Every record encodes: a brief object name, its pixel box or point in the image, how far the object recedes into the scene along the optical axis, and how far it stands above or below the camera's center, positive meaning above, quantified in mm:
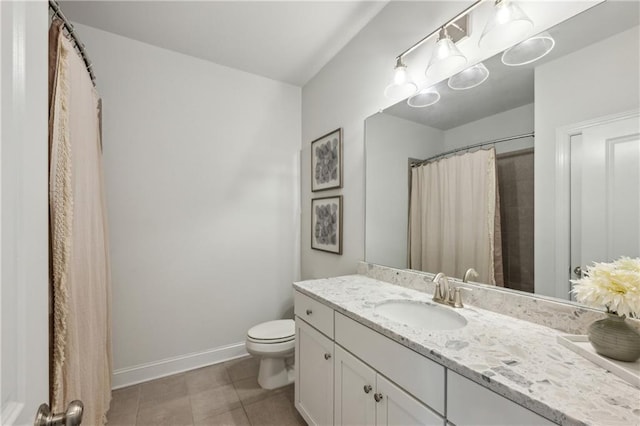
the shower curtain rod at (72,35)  1011 +776
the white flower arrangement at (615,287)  669 -203
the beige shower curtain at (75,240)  924 -119
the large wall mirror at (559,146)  858 +243
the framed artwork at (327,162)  2133 +422
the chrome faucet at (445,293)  1229 -389
